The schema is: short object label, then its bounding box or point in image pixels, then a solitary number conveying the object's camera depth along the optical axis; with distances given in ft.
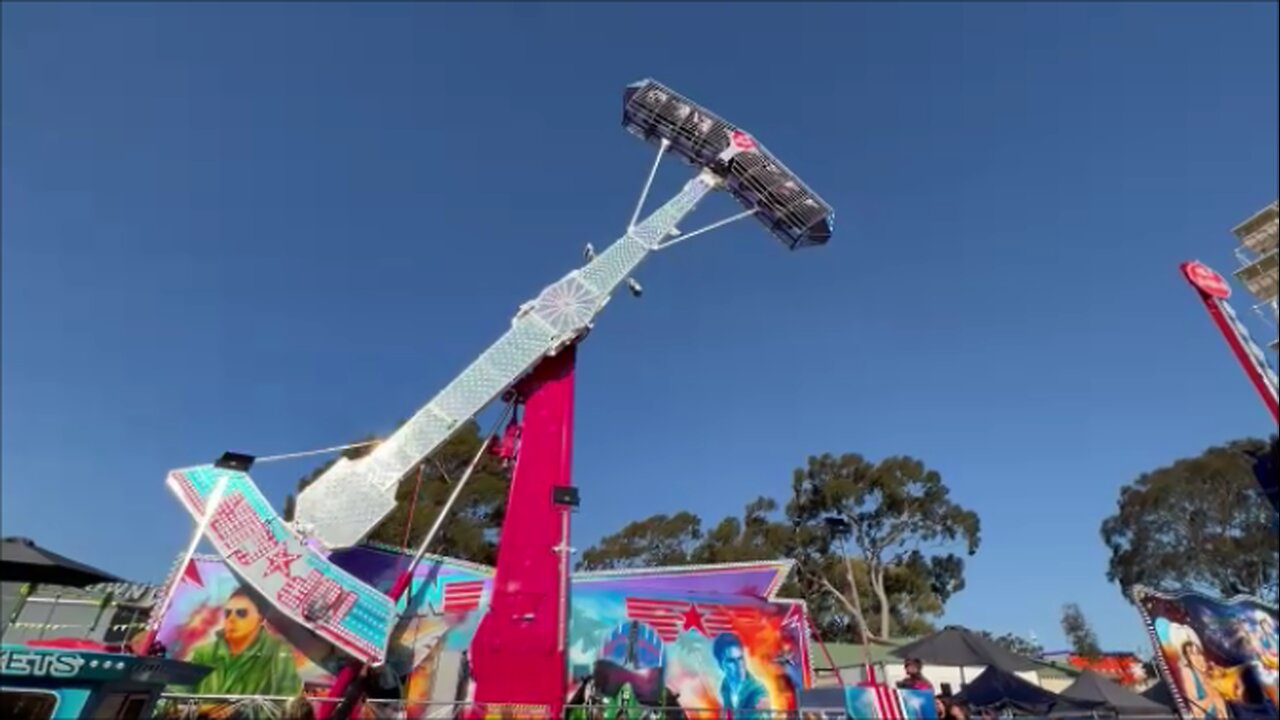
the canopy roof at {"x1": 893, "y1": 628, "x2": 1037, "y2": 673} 55.57
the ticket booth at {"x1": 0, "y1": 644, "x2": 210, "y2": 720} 28.35
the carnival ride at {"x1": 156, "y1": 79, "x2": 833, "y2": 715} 42.96
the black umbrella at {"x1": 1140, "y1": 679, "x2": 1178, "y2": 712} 57.85
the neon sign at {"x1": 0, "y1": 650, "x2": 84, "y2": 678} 28.14
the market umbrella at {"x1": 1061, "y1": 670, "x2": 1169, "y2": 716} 52.75
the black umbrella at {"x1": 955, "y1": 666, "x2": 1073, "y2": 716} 52.19
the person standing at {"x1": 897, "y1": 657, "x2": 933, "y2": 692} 45.80
